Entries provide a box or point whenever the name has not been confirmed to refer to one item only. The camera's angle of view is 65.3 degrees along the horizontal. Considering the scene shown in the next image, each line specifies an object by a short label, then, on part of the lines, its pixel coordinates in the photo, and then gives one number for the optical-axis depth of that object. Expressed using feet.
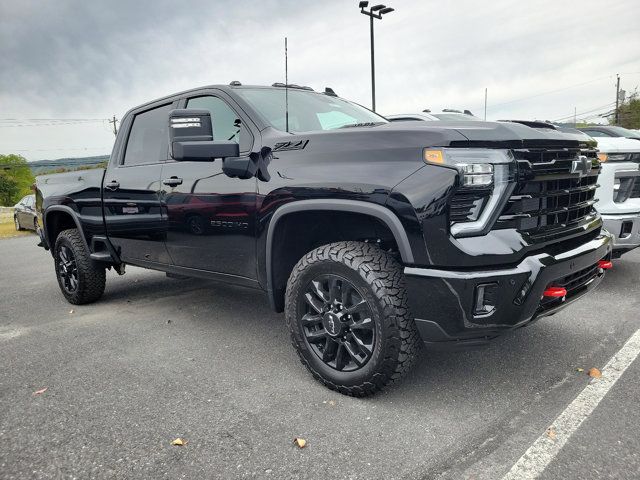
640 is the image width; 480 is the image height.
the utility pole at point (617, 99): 193.88
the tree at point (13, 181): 312.50
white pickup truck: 14.87
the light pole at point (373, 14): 60.64
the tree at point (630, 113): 185.57
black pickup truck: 7.72
